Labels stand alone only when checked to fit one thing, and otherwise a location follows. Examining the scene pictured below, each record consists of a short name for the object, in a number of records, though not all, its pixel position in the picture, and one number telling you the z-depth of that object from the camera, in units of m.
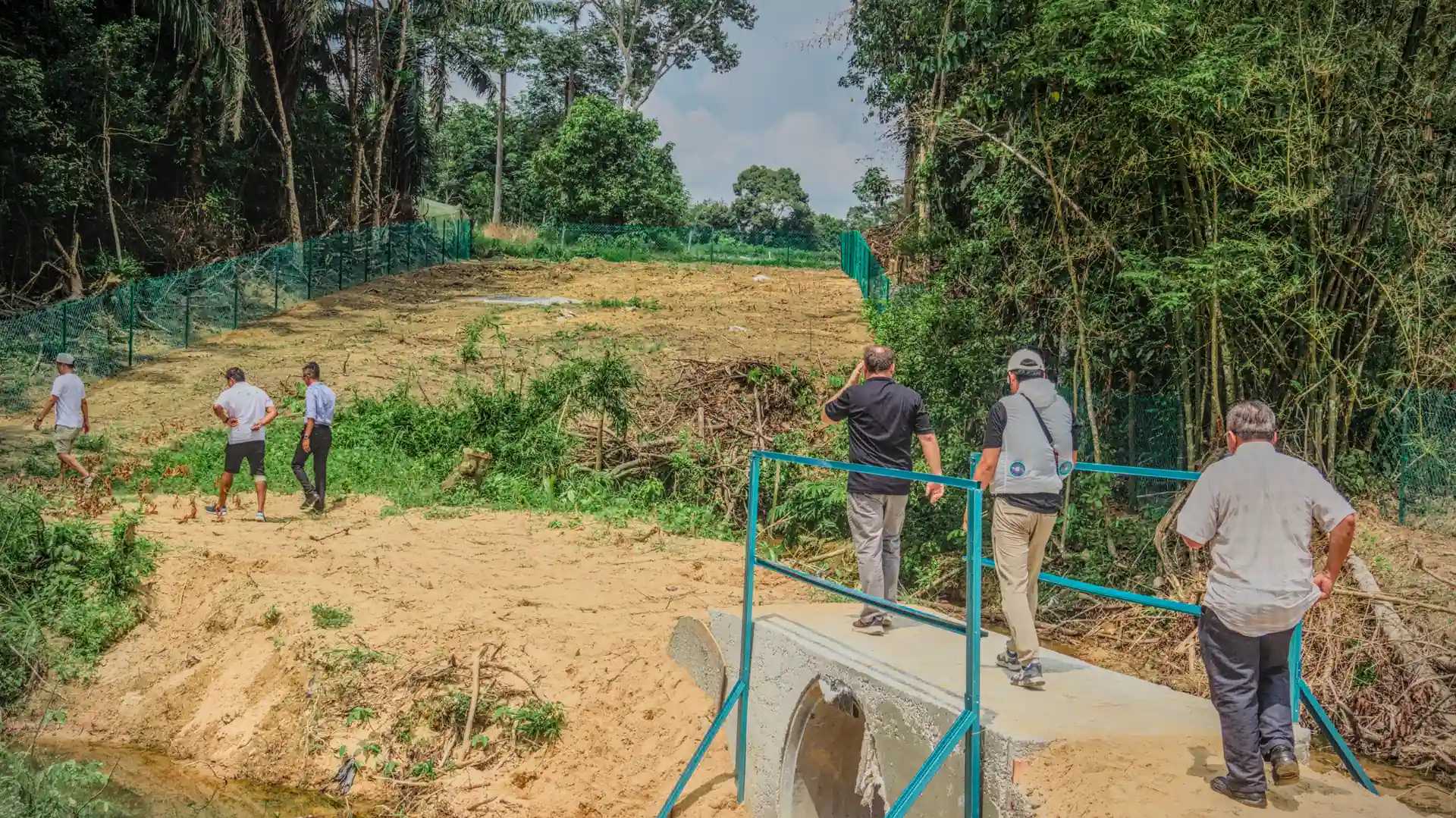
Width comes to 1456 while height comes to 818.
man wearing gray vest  5.68
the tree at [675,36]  52.34
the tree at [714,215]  59.88
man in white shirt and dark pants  4.44
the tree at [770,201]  60.19
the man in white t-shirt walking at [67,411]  13.65
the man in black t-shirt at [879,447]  6.79
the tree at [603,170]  41.25
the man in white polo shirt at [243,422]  12.30
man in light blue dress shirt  12.82
